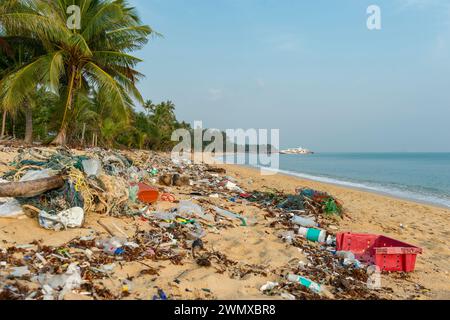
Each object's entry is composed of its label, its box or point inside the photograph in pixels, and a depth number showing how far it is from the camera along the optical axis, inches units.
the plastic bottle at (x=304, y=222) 208.2
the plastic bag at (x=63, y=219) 139.5
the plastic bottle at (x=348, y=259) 145.4
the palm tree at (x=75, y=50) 377.4
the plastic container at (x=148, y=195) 207.8
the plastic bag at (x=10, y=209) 142.6
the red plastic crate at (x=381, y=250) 147.3
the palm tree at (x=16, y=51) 433.1
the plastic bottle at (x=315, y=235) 179.5
